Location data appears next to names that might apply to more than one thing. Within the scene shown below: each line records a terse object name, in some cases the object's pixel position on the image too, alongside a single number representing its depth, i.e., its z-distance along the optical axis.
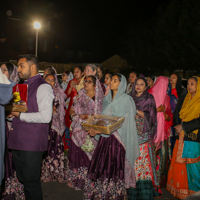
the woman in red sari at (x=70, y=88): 6.60
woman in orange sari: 4.63
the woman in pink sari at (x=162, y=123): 5.06
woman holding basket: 4.04
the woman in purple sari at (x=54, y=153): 5.25
